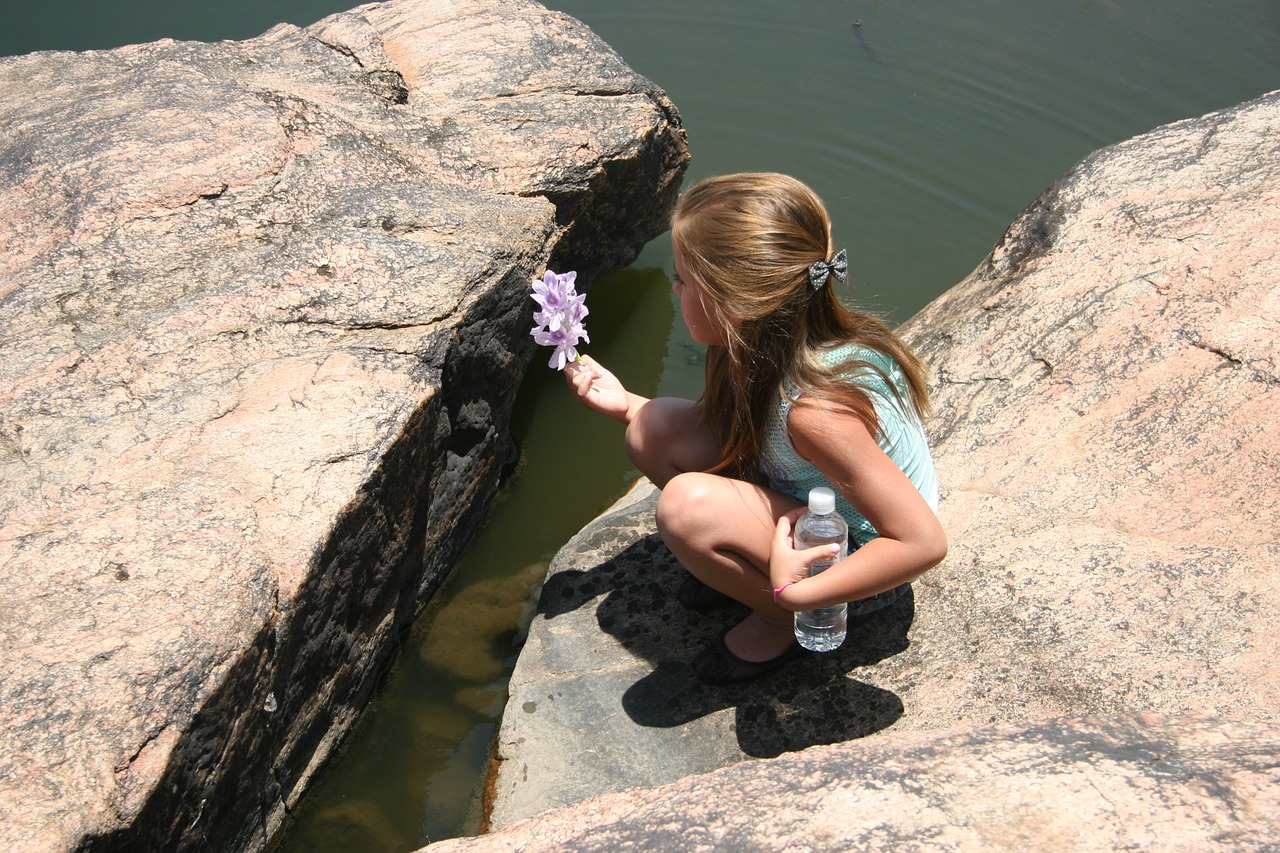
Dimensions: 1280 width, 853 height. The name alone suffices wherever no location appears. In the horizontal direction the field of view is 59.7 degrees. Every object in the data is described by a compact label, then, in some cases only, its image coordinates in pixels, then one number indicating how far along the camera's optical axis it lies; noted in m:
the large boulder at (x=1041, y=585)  2.16
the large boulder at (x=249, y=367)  2.04
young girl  2.13
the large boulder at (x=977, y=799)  1.51
